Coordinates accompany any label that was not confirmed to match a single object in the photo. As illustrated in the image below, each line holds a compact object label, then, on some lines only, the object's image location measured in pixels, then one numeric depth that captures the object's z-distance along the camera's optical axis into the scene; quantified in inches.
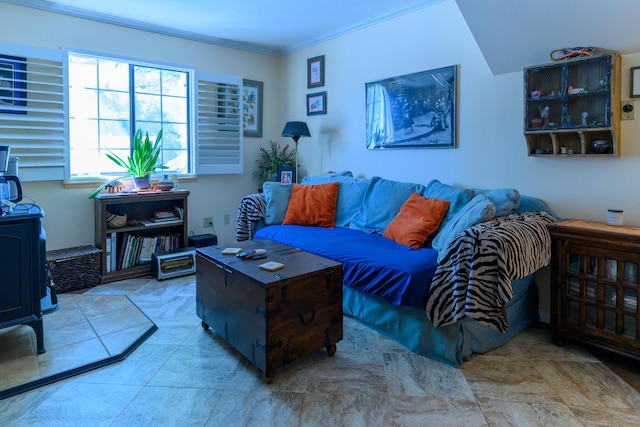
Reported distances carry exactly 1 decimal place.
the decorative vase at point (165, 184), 150.0
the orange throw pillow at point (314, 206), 138.6
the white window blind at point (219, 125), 165.9
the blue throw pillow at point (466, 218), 89.7
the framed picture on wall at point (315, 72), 168.1
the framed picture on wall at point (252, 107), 181.0
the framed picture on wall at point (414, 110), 124.2
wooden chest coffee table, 76.7
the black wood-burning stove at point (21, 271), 83.1
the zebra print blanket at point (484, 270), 77.5
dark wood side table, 81.2
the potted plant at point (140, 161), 146.1
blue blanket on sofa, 87.0
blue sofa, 80.2
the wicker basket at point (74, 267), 127.3
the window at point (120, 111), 142.4
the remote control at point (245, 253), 91.3
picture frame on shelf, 171.9
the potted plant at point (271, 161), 183.2
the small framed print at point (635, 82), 87.6
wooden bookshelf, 137.9
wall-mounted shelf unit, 88.2
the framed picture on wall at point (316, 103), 167.5
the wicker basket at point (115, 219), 140.1
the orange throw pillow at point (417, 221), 107.6
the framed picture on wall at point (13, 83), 122.1
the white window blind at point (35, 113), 123.9
